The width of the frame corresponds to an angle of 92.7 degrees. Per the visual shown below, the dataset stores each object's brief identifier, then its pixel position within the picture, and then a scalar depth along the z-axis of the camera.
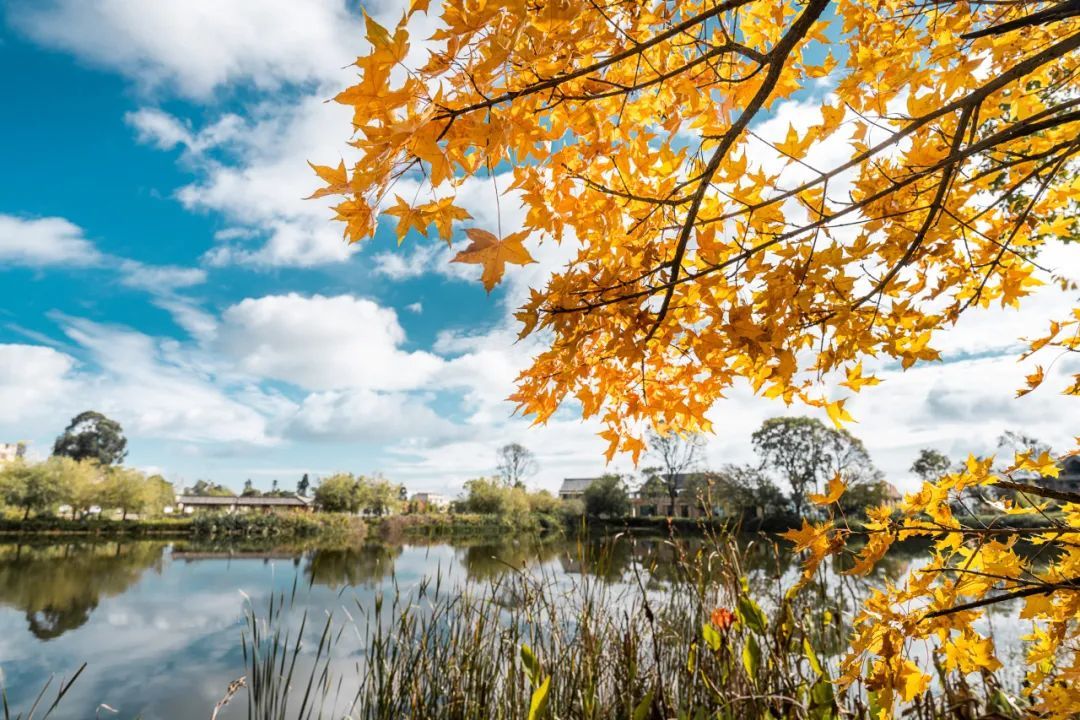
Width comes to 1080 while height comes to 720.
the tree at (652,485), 29.67
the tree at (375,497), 36.03
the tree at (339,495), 35.88
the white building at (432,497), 58.94
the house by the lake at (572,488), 47.70
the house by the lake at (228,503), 42.22
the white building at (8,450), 59.66
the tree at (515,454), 42.53
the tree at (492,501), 33.25
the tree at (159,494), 29.83
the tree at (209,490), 55.34
